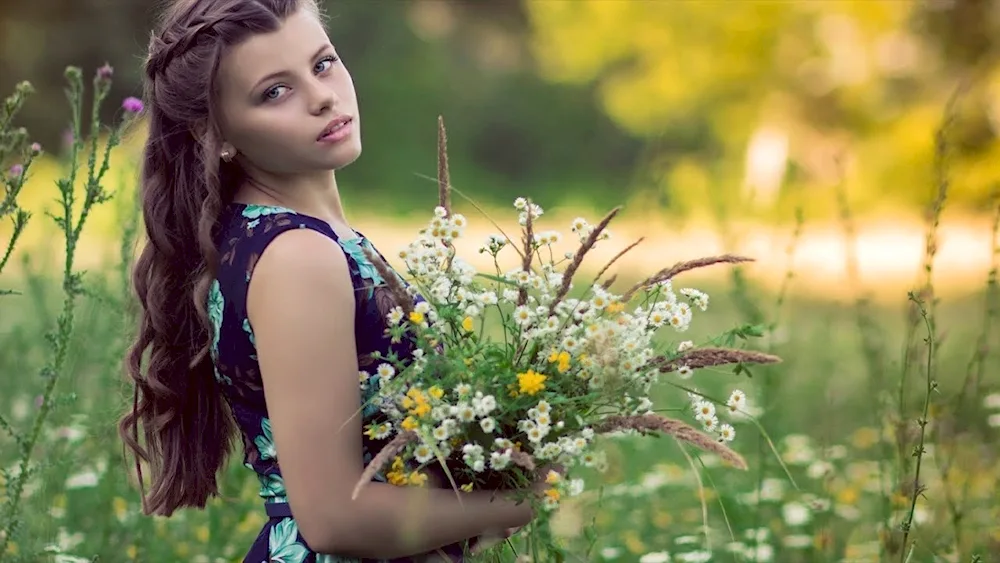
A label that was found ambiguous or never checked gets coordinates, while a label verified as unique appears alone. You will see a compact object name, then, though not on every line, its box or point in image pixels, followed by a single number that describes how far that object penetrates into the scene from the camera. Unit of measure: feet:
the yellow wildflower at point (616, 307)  9.84
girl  9.94
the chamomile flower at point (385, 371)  9.90
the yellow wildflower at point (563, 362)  9.72
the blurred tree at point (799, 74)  61.49
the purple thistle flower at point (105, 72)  11.27
